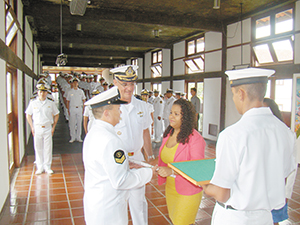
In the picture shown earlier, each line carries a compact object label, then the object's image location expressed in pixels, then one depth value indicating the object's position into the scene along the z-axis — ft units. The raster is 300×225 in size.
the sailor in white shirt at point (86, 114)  20.57
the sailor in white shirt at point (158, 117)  29.12
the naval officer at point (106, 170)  4.95
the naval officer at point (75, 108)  25.98
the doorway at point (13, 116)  16.44
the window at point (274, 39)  20.08
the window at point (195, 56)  31.65
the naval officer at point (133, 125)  7.98
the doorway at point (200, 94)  32.77
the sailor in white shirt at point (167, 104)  30.50
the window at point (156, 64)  45.20
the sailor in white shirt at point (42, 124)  15.70
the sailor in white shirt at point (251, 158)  4.05
